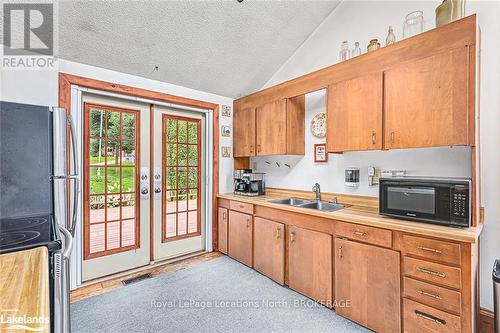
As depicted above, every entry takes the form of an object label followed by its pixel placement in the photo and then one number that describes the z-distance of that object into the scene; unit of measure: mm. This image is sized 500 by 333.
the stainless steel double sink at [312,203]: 2776
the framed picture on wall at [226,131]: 3814
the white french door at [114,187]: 2754
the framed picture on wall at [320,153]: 3009
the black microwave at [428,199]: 1667
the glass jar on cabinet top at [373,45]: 2310
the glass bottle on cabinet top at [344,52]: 2629
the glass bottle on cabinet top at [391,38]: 2232
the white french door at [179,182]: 3260
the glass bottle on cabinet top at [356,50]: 2497
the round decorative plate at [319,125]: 3004
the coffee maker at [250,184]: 3537
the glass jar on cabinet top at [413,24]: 2195
